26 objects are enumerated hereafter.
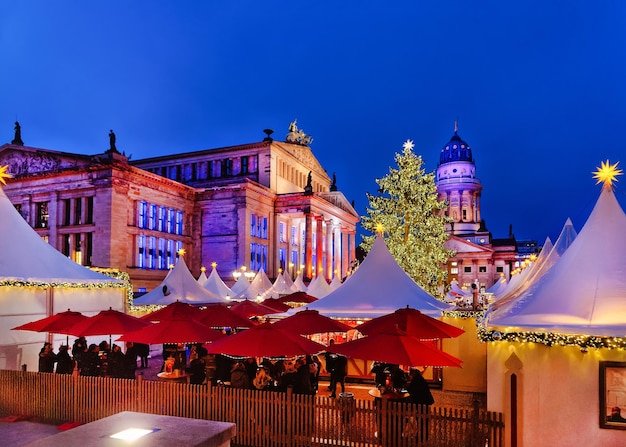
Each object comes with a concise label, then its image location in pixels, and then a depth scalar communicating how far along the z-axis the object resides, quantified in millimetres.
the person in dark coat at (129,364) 13609
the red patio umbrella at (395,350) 9578
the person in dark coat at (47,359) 13594
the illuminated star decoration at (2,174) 16538
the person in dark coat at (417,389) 9812
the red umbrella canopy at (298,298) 26025
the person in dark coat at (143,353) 19750
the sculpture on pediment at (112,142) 36138
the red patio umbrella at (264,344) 10062
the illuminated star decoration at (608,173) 10750
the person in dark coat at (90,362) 13461
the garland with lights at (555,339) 8758
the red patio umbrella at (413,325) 12539
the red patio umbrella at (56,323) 13328
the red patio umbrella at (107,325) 12742
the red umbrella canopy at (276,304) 22531
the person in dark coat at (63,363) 13430
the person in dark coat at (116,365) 13445
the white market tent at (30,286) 15242
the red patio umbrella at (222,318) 15188
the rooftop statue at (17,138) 42812
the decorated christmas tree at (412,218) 31734
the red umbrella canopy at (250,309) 18734
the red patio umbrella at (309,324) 13281
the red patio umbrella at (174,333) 11717
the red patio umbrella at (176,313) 13364
